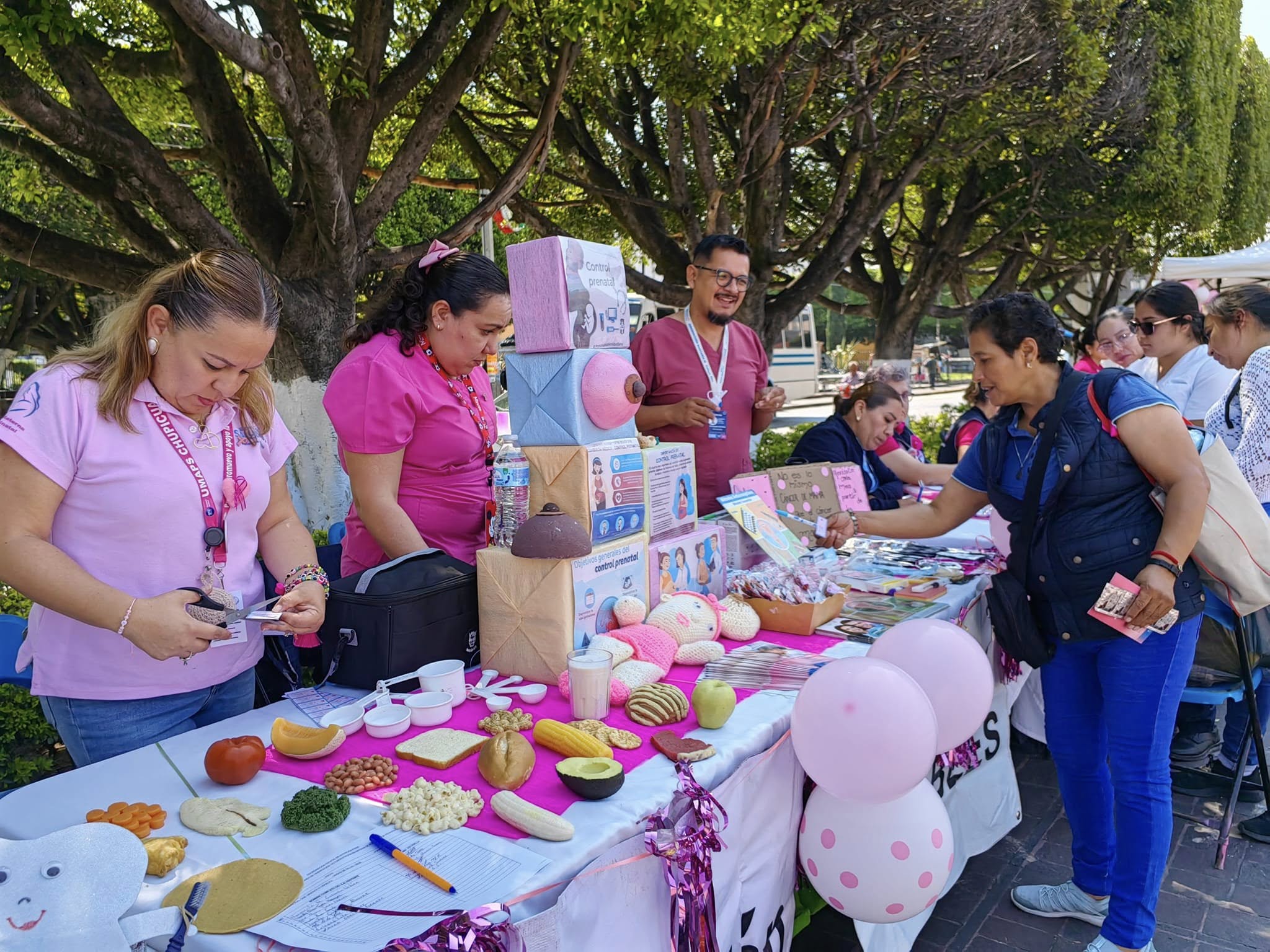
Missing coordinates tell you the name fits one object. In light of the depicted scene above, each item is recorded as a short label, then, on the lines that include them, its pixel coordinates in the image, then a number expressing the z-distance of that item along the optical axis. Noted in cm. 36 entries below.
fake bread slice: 164
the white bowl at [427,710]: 182
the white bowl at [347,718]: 178
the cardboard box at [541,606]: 201
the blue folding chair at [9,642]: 224
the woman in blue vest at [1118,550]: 223
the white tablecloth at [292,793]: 133
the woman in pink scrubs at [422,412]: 219
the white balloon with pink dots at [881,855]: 183
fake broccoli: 140
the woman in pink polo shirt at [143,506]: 153
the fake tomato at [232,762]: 154
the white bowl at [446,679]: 190
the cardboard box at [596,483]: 213
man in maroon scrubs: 334
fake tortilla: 116
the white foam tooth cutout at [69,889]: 103
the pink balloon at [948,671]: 209
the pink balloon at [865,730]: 168
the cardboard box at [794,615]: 248
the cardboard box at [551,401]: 216
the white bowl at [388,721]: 176
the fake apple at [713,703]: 180
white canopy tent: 792
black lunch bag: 195
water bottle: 217
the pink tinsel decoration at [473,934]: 110
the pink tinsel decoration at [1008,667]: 313
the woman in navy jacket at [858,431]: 384
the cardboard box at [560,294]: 215
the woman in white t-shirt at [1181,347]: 407
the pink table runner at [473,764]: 152
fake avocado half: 149
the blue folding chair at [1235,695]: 298
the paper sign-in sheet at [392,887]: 114
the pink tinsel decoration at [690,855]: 146
